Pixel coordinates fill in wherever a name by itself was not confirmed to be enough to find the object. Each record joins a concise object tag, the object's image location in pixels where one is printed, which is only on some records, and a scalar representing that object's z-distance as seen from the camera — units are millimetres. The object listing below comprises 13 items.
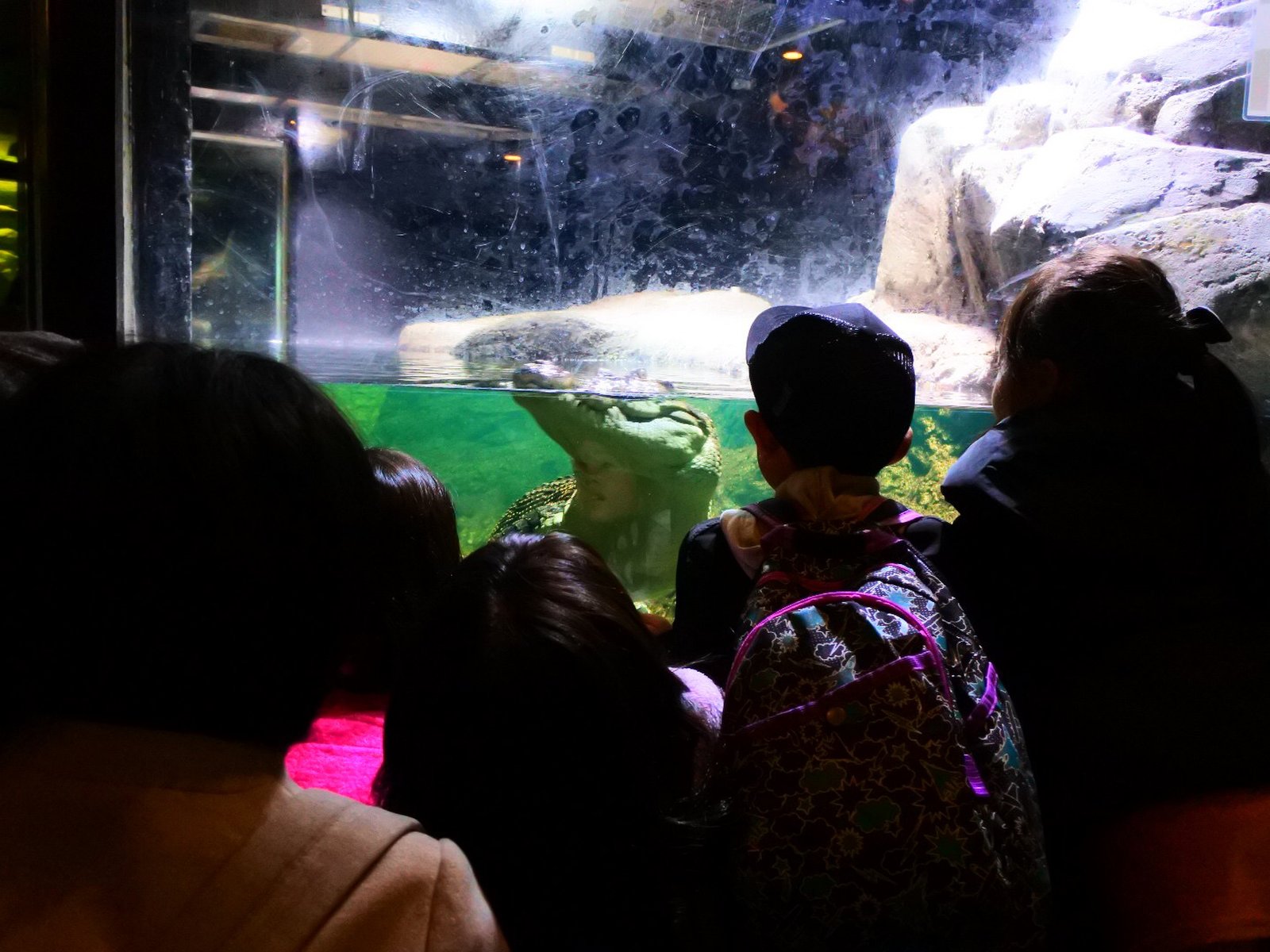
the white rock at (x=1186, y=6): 3107
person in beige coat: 695
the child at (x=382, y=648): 1342
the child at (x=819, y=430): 1472
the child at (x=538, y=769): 1055
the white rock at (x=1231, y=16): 3080
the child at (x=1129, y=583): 1398
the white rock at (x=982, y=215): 3111
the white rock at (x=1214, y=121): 3105
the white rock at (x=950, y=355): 3100
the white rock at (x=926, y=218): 2922
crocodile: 2887
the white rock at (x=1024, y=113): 3000
